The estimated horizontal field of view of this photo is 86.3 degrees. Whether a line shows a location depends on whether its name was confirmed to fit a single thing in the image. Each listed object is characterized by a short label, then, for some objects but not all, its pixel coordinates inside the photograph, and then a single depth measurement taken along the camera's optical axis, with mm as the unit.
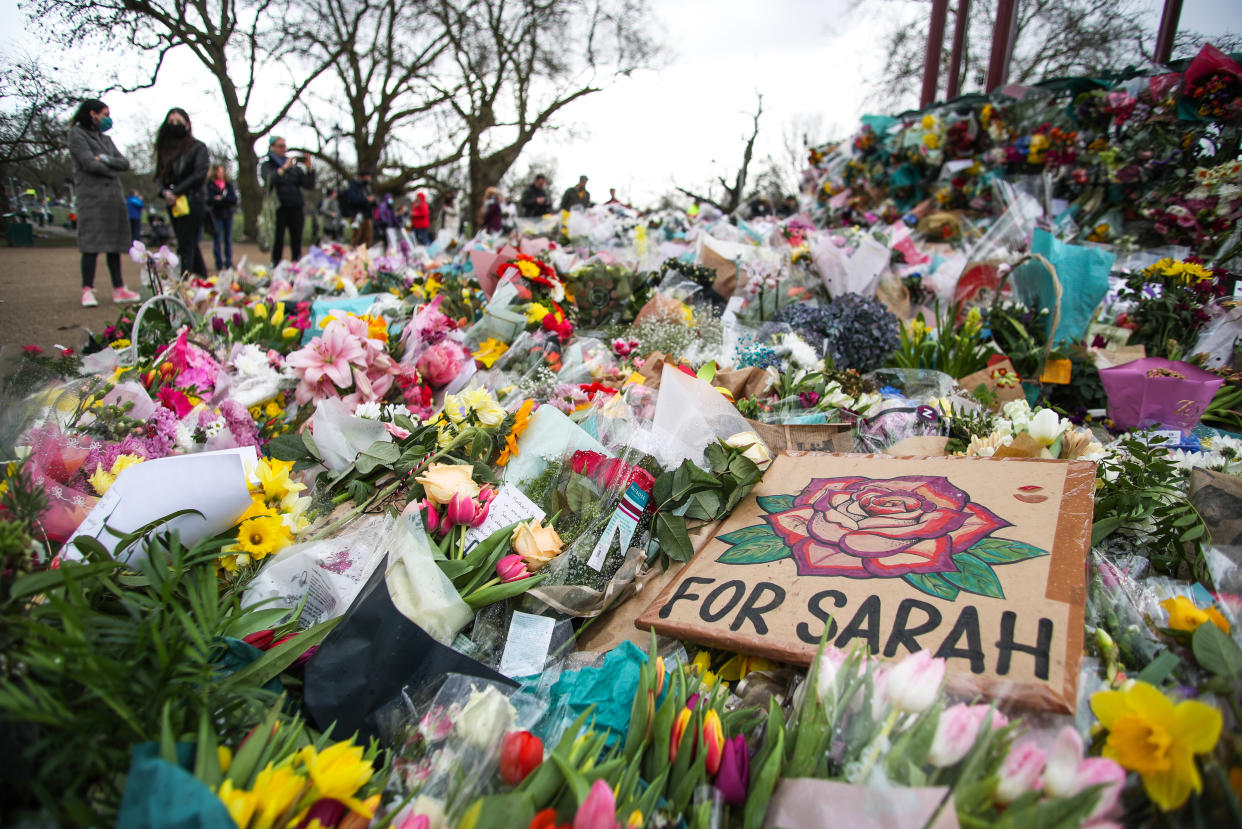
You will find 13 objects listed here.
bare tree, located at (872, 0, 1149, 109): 6695
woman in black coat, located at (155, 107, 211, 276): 5766
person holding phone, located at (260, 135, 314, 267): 7984
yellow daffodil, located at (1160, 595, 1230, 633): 1061
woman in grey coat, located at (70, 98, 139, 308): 3603
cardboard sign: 1152
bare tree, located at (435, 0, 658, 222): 16000
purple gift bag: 2285
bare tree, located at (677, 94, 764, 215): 12766
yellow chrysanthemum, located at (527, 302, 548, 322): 3160
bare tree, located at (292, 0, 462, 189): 15234
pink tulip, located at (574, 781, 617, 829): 839
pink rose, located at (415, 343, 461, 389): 2619
